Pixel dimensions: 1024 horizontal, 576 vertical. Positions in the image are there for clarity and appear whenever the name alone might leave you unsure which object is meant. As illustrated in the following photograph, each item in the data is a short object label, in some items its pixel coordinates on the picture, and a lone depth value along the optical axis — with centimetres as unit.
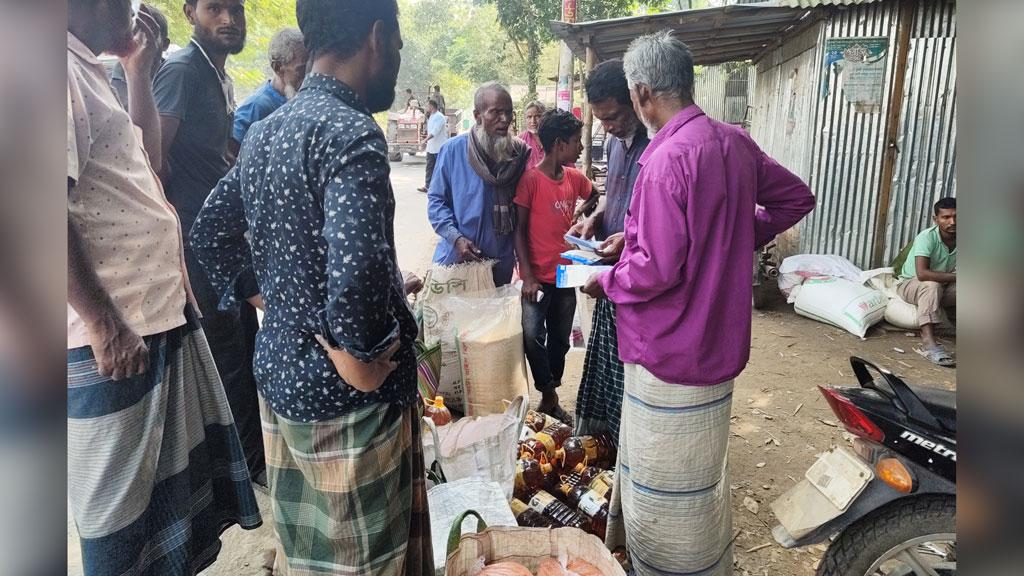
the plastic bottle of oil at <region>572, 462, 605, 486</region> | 272
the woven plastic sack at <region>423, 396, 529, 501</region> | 254
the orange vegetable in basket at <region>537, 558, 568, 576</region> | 187
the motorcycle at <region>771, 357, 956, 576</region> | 179
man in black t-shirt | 245
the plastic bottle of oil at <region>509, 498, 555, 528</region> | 249
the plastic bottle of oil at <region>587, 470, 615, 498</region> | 261
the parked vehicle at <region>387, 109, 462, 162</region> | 2253
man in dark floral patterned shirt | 129
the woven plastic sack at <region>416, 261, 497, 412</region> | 330
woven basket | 189
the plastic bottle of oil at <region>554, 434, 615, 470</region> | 289
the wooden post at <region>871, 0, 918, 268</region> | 580
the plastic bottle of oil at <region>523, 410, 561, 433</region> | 315
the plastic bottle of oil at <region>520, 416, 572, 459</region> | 285
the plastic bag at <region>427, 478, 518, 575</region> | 227
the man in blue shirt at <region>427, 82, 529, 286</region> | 345
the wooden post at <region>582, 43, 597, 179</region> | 767
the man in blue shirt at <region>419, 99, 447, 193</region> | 1208
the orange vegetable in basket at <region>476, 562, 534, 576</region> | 180
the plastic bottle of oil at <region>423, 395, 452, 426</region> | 298
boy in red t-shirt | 354
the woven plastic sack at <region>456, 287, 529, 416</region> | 320
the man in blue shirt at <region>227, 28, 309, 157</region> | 297
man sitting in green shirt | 485
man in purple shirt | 186
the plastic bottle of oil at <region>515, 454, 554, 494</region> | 274
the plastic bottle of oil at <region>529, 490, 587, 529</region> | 248
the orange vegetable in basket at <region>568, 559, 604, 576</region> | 187
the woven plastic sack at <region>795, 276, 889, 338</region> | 517
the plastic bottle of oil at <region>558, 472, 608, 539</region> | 249
